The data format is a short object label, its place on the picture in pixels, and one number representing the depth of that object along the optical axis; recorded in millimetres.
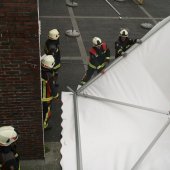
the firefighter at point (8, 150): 4805
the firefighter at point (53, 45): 8263
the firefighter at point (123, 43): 8797
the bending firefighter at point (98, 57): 8391
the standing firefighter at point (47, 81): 6621
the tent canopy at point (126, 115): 3373
